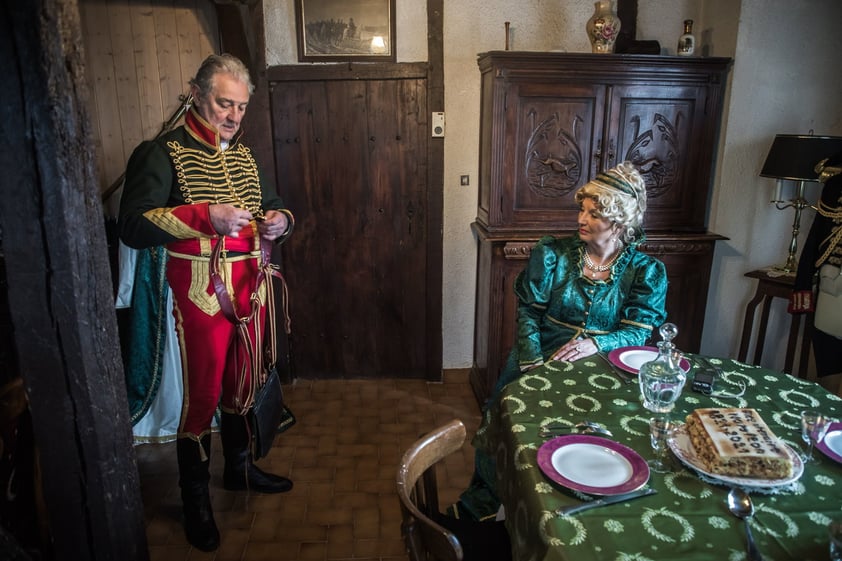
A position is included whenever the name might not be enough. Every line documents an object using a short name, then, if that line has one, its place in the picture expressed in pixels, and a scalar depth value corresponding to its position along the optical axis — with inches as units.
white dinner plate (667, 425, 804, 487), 43.9
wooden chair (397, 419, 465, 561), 40.8
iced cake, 44.4
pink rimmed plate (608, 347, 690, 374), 66.0
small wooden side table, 112.0
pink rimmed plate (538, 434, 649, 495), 44.7
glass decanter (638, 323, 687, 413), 54.6
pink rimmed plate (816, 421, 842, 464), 48.1
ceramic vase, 111.0
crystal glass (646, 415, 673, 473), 49.4
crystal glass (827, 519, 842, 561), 35.9
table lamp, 102.2
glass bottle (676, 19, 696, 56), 114.9
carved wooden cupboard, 110.7
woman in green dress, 78.3
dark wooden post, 39.9
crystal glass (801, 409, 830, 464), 48.3
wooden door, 121.6
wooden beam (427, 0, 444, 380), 118.7
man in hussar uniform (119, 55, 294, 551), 72.0
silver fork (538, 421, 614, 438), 52.5
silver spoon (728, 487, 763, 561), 41.5
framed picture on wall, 117.0
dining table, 39.0
